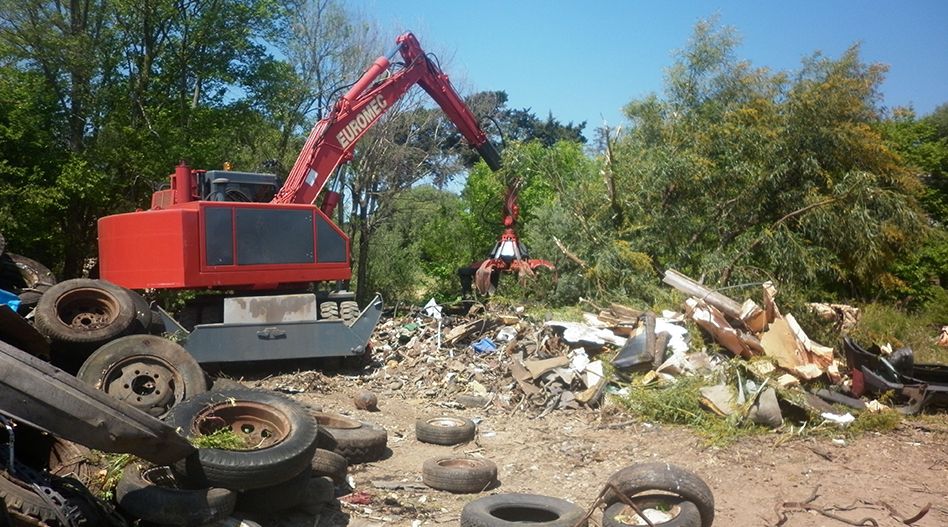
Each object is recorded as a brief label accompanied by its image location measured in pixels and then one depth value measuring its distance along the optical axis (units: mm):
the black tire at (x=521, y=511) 5570
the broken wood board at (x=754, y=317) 10008
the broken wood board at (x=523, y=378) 9828
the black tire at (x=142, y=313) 9195
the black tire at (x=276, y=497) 5625
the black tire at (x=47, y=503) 4398
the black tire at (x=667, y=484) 5461
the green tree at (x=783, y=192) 13148
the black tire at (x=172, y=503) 4980
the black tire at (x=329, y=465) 6287
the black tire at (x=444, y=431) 8289
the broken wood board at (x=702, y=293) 10352
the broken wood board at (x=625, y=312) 11062
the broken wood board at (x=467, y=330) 12078
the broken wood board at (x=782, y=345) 9502
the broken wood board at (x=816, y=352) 9742
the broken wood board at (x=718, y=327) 9609
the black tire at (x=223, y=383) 8628
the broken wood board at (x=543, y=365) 9977
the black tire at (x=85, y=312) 8617
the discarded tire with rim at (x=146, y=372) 7816
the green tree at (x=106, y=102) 14523
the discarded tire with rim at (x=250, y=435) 5293
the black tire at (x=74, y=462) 5488
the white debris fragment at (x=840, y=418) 8523
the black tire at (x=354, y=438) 7363
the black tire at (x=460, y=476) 6691
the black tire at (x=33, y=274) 12219
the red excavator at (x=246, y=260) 10203
